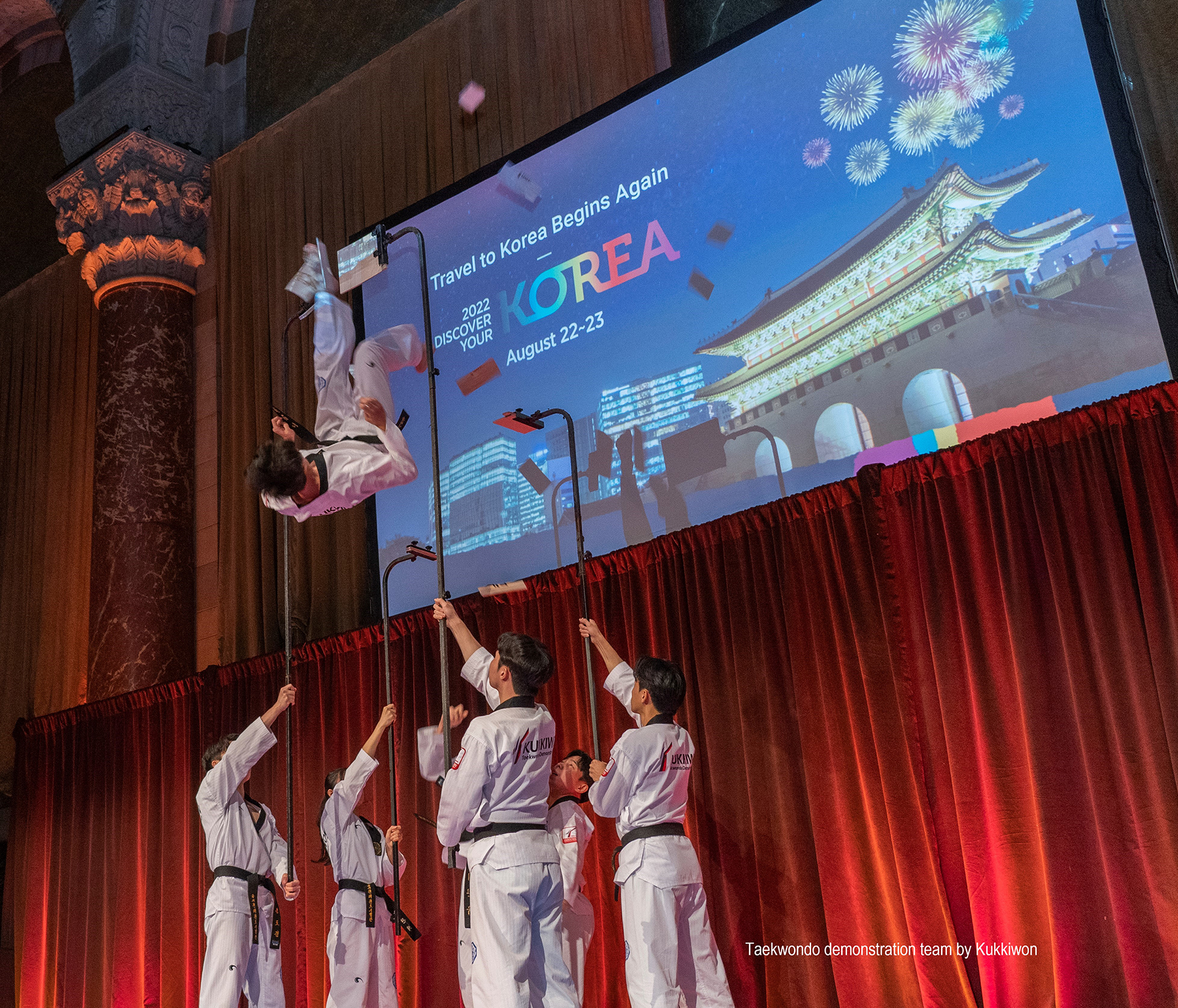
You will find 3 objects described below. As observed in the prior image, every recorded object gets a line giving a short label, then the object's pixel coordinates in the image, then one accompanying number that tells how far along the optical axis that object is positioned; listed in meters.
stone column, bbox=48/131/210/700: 7.36
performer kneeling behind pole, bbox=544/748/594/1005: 4.40
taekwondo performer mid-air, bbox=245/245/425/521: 3.34
